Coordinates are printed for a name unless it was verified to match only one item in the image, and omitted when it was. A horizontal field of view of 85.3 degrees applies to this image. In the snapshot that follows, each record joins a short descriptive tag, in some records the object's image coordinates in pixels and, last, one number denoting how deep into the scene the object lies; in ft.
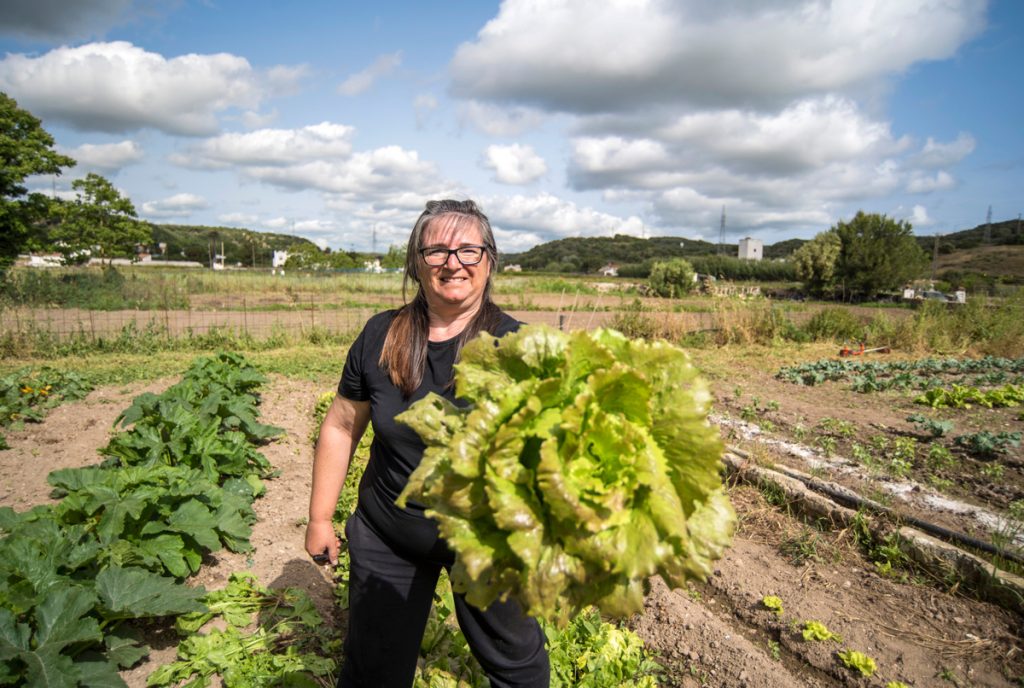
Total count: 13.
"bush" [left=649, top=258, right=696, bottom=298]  115.55
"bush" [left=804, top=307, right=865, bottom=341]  49.85
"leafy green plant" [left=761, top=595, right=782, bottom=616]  12.14
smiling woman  6.29
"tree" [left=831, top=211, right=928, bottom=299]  128.36
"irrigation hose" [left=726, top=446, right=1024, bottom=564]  12.80
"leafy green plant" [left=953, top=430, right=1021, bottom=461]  18.35
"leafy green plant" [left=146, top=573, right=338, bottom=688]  8.87
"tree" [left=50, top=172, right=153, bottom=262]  92.89
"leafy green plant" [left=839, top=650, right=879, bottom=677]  10.18
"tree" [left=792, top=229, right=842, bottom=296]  134.21
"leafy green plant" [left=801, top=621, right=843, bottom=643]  11.10
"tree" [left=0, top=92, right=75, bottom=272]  71.15
